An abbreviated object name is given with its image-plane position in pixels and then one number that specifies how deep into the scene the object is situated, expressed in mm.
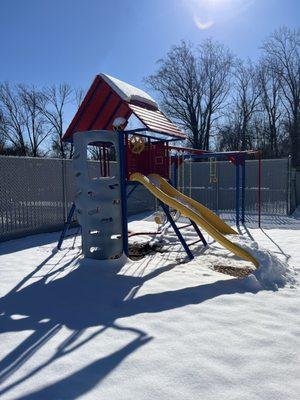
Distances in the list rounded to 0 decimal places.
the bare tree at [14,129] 44081
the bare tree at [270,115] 36625
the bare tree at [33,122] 44812
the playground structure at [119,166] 6477
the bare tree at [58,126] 44844
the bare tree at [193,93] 37281
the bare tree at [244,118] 37844
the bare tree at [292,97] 34438
